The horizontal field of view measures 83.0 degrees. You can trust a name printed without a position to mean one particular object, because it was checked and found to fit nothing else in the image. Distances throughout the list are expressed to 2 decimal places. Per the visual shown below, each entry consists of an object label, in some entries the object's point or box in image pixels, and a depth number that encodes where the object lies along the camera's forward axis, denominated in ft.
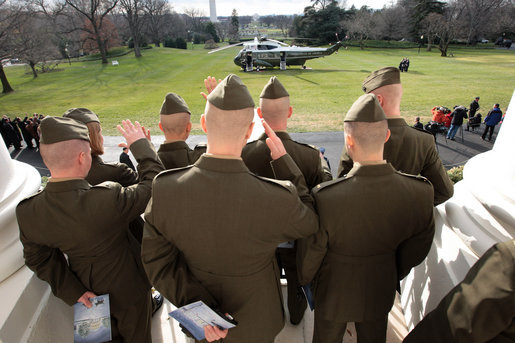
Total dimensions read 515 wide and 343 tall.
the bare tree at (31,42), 79.15
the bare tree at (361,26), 155.79
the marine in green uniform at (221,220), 5.32
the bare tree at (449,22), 128.57
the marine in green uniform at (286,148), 8.78
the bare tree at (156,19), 156.79
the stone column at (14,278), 6.88
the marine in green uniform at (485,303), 4.14
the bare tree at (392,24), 163.63
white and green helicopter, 87.40
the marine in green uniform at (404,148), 8.73
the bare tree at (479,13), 138.62
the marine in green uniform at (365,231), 6.23
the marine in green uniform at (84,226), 6.29
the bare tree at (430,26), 136.05
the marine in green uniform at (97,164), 8.36
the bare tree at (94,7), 122.62
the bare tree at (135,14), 132.57
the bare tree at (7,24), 73.31
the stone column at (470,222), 6.90
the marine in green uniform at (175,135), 9.88
